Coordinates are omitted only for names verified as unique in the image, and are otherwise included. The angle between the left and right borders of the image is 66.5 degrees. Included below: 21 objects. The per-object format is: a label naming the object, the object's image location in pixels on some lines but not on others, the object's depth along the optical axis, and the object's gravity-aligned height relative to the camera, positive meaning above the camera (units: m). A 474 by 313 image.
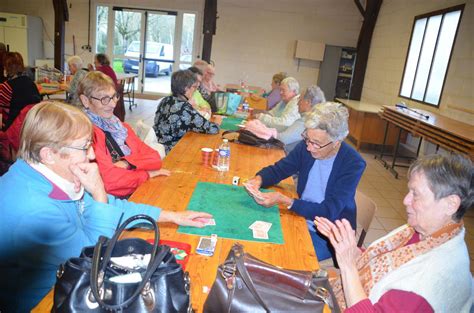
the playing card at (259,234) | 1.63 -0.71
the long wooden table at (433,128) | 4.13 -0.45
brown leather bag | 1.05 -0.62
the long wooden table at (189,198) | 1.35 -0.71
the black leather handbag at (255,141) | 3.35 -0.61
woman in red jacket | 2.16 -0.57
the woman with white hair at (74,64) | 6.39 -0.18
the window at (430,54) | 5.87 +0.66
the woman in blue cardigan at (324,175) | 1.97 -0.56
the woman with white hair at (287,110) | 4.11 -0.37
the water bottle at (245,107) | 5.27 -0.50
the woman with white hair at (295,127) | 3.42 -0.48
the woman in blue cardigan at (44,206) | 1.22 -0.53
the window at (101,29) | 10.45 +0.77
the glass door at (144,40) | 10.34 +0.61
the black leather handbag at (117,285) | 0.87 -0.55
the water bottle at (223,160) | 2.53 -0.61
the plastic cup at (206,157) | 2.62 -0.63
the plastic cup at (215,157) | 2.59 -0.63
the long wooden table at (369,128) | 6.87 -0.77
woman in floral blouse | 3.34 -0.46
